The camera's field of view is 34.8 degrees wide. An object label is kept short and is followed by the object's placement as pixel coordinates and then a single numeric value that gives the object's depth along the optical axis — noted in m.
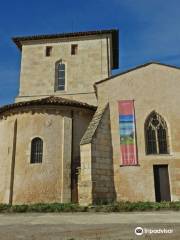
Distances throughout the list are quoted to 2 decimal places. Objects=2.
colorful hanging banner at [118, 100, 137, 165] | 15.65
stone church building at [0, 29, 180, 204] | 15.13
